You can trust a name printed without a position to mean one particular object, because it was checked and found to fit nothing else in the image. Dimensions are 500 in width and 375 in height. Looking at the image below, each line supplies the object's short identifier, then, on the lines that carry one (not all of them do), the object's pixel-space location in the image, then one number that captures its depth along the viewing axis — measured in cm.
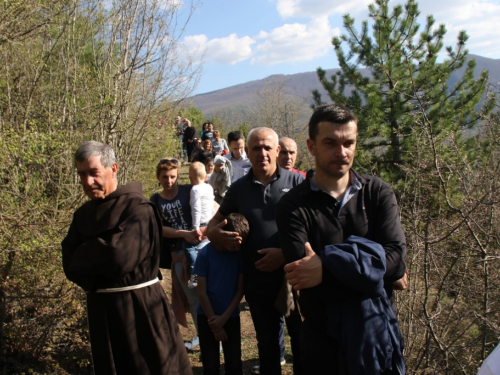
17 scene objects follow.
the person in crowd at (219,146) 1209
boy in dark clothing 332
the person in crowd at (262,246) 316
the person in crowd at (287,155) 470
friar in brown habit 278
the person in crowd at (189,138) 1646
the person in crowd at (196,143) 1543
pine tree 893
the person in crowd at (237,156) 630
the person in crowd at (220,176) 627
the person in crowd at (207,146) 1034
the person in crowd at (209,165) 832
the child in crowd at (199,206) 450
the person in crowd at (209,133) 1244
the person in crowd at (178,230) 444
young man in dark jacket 198
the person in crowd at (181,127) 1337
